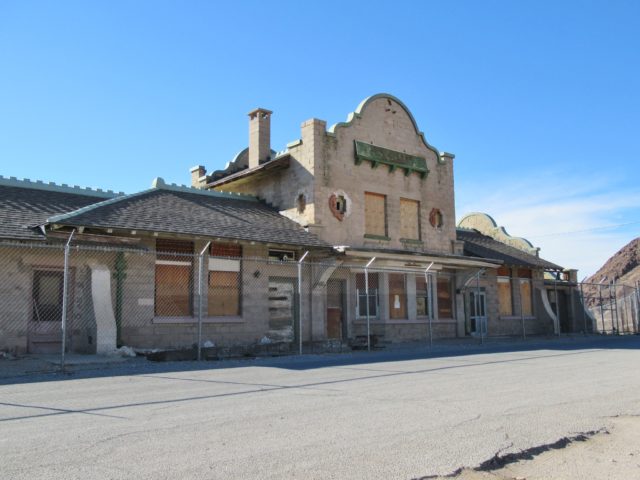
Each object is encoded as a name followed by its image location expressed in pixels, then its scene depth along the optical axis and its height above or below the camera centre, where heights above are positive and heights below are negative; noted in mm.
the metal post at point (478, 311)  25594 +401
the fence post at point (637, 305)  31281 +668
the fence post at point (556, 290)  27002 +1399
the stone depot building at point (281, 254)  15766 +2275
